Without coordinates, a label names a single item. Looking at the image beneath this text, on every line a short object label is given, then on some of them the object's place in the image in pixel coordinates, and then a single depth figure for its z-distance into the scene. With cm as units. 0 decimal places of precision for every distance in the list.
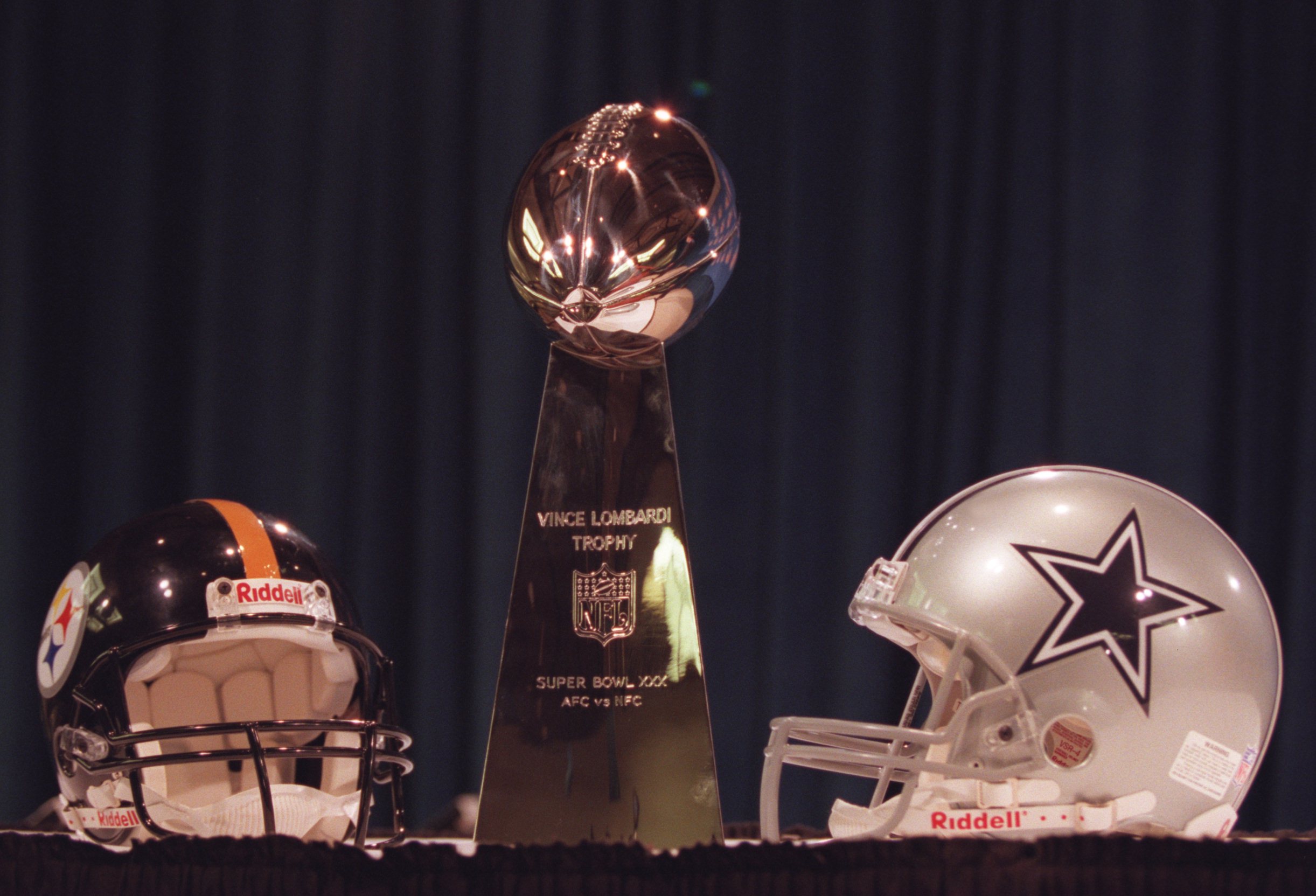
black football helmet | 505
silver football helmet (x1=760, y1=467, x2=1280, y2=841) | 499
